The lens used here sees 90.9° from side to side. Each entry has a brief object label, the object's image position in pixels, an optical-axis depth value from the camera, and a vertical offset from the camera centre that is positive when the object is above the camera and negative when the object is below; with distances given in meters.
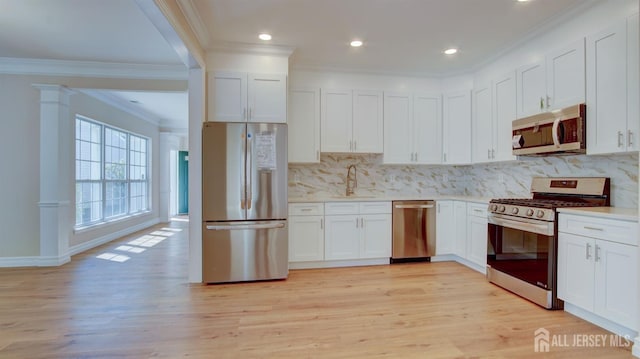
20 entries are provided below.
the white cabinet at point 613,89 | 2.38 +0.72
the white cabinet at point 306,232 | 3.89 -0.67
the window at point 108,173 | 5.13 +0.10
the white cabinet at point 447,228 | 4.18 -0.66
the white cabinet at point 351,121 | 4.19 +0.78
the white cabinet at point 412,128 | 4.36 +0.70
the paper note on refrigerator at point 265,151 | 3.45 +0.30
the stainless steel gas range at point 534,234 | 2.73 -0.52
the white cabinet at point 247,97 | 3.55 +0.93
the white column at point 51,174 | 4.13 +0.04
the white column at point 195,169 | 3.40 +0.10
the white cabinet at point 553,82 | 2.79 +0.95
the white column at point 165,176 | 8.05 +0.05
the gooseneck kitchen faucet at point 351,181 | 4.54 -0.04
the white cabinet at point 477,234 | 3.65 -0.66
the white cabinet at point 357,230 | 3.98 -0.66
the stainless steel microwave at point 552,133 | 2.73 +0.44
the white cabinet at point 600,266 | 2.17 -0.66
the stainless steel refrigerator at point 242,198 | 3.39 -0.22
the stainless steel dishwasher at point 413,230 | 4.12 -0.68
